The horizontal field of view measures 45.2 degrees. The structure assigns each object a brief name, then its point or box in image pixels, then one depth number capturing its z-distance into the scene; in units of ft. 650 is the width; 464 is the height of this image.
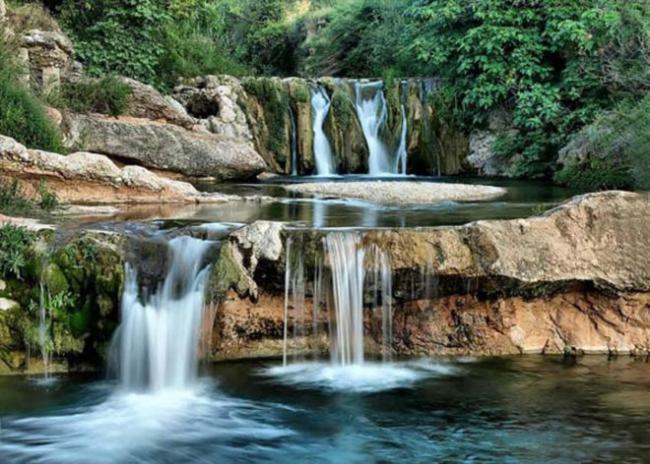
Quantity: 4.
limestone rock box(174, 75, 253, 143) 55.26
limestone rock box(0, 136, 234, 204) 32.50
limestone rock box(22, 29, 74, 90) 45.11
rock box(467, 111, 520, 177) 59.21
